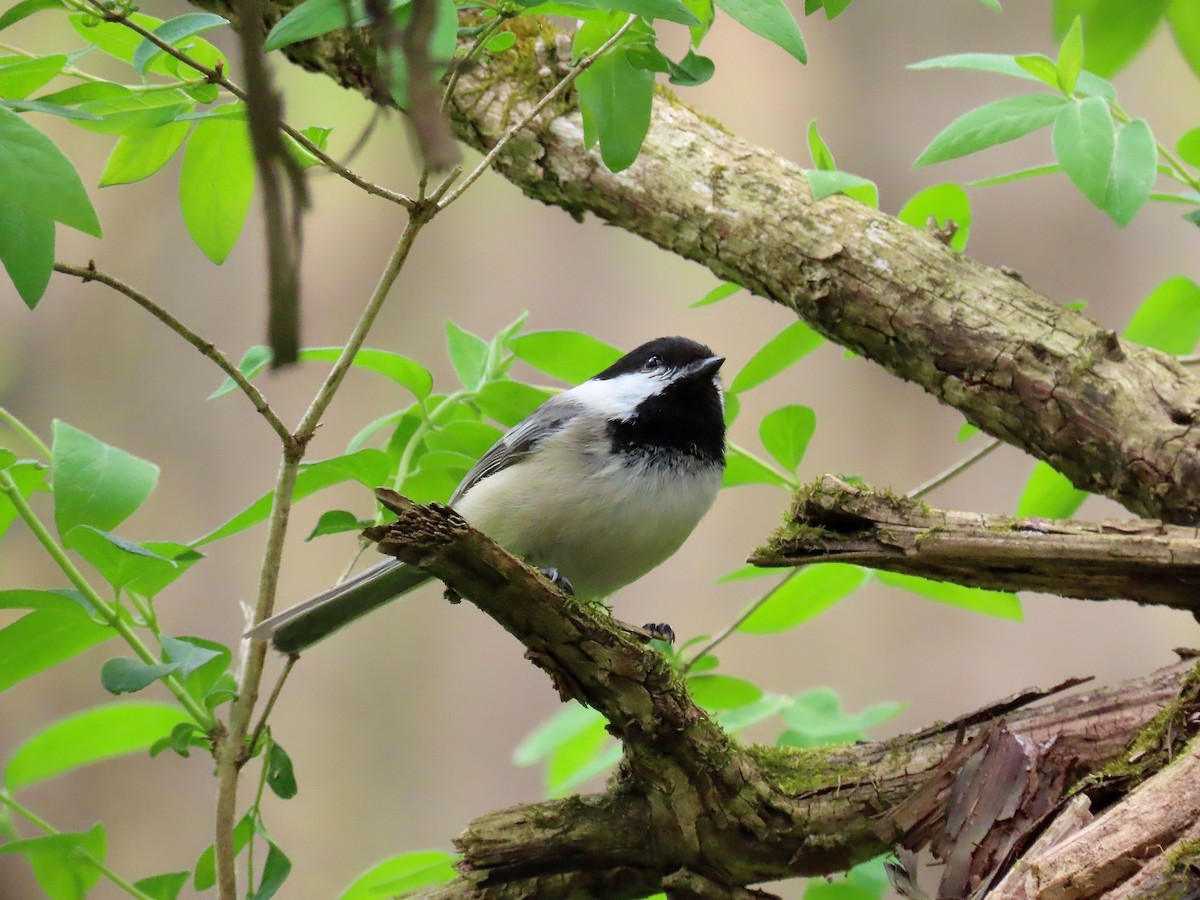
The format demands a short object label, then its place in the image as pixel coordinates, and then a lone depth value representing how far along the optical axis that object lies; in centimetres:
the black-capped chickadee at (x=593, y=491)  452
